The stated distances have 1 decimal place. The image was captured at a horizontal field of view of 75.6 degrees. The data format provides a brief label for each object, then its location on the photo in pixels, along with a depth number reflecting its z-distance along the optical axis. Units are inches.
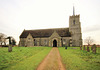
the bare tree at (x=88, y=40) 2231.1
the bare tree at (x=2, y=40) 2052.2
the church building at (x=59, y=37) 1321.4
